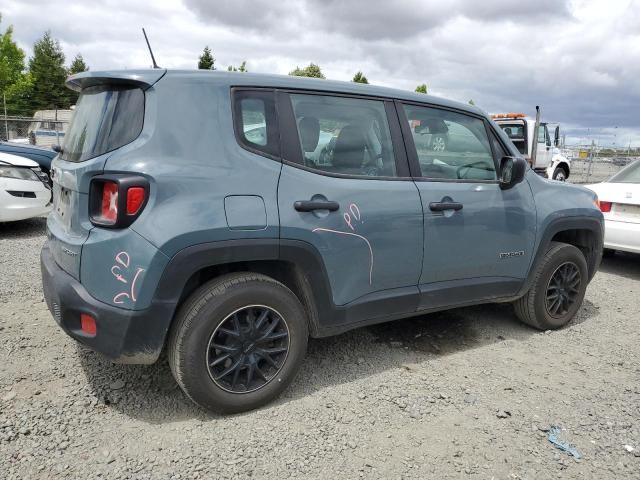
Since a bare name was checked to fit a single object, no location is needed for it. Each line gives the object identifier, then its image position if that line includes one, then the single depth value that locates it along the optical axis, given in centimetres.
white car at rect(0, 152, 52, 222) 675
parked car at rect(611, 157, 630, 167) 2266
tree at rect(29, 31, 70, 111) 4581
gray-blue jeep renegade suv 248
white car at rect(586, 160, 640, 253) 607
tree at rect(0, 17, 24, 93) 3113
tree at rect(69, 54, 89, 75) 5319
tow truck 1529
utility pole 1953
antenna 309
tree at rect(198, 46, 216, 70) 4413
